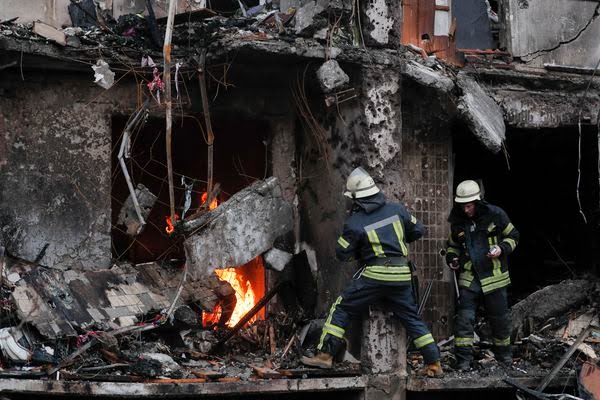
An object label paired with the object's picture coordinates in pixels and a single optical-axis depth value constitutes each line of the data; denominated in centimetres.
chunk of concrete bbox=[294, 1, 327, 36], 990
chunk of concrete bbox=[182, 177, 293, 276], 1005
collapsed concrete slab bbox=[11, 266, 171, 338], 934
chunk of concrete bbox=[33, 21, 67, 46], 957
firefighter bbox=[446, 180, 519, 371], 1019
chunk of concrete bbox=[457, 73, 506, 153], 1038
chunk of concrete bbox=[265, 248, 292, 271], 1072
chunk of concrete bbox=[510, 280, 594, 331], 1152
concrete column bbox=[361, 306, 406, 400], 987
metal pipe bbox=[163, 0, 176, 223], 927
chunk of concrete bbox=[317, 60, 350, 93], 977
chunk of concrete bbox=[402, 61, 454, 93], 1017
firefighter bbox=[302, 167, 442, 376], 947
